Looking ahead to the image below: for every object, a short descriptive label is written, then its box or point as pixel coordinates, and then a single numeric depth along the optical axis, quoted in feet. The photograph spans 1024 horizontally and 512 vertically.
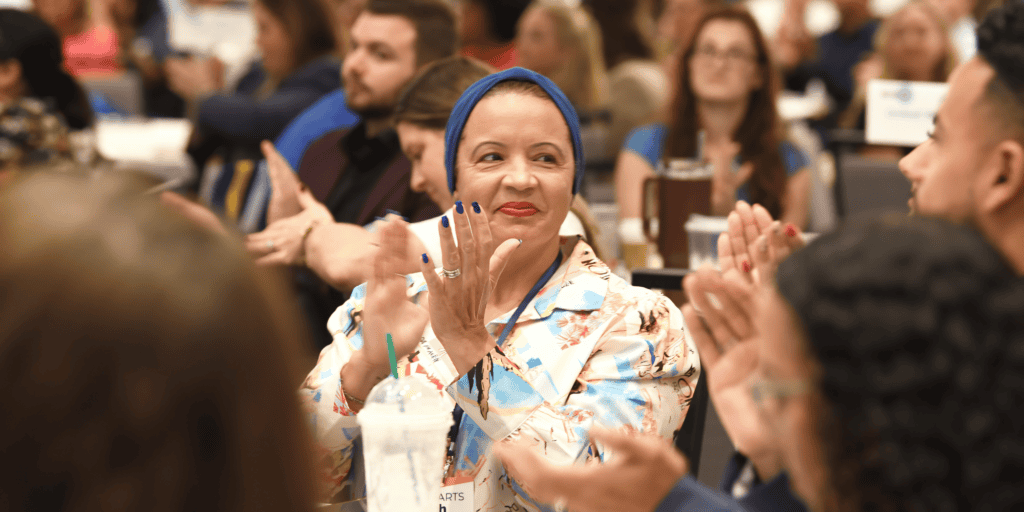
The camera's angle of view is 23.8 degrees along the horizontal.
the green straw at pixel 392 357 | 9.23
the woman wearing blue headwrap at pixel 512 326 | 9.31
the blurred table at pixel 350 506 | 9.42
